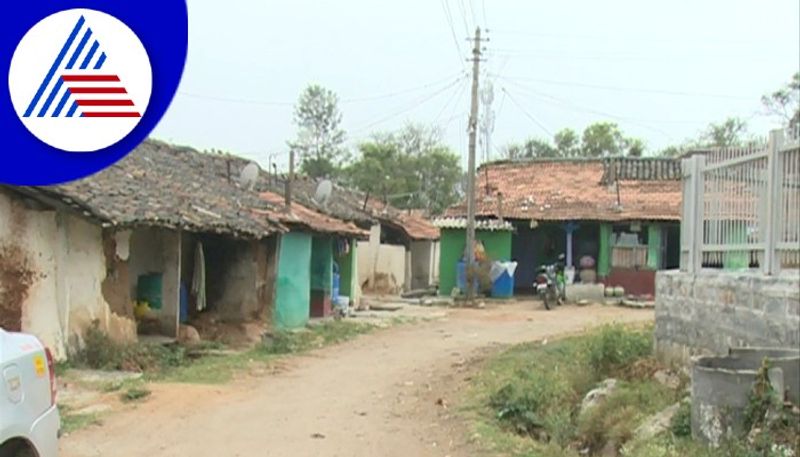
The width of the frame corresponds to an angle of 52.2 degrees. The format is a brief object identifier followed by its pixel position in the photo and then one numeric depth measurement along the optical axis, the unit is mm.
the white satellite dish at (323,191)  22656
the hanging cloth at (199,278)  16203
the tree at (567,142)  51812
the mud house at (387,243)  25700
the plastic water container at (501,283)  26031
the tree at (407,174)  47344
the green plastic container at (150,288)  14930
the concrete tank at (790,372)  6004
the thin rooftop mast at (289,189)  18875
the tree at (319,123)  52406
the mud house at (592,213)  26047
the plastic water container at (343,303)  20844
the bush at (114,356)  11797
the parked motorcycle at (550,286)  23572
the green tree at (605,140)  50719
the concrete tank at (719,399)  6051
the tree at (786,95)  28672
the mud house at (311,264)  17531
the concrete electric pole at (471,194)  24562
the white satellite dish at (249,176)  19875
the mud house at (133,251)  11039
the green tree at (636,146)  40081
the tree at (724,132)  42750
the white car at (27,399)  4098
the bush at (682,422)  6656
